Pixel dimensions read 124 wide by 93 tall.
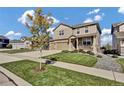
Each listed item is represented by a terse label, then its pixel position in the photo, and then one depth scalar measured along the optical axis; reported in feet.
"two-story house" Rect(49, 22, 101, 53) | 40.60
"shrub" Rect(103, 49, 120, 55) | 36.25
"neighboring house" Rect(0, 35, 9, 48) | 91.45
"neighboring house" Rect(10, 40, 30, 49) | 76.65
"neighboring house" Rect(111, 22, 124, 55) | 35.14
